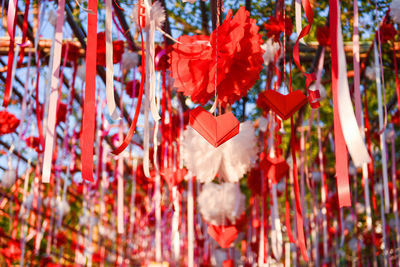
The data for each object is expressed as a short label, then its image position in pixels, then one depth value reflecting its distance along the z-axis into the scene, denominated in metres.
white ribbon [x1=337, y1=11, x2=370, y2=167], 0.48
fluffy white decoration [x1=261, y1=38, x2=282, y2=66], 1.45
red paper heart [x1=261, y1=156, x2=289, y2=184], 1.36
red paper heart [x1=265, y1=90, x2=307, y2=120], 0.79
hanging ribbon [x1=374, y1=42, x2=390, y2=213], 1.08
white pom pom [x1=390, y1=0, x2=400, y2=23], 1.11
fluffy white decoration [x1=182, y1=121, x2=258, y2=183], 1.32
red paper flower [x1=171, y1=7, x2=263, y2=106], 0.85
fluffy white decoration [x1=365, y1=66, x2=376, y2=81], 1.95
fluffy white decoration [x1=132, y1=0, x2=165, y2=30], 0.90
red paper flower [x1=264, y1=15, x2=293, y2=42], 1.23
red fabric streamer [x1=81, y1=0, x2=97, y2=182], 0.59
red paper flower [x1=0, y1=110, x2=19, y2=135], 1.92
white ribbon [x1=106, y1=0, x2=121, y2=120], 0.59
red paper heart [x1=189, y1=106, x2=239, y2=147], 0.73
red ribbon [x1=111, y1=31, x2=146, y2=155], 0.61
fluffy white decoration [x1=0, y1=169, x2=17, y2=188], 2.29
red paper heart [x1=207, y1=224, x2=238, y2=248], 1.53
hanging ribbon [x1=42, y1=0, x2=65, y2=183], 0.62
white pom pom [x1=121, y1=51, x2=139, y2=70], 1.67
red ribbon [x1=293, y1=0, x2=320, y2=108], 0.59
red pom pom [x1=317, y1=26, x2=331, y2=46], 1.57
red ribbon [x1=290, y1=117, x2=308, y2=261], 0.80
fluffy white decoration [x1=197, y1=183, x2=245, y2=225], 1.83
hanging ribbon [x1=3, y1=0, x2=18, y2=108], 0.77
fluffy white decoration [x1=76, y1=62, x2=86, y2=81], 1.79
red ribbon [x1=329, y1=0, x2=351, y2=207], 0.53
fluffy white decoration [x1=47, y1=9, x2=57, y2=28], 1.38
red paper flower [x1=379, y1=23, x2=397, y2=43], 1.47
